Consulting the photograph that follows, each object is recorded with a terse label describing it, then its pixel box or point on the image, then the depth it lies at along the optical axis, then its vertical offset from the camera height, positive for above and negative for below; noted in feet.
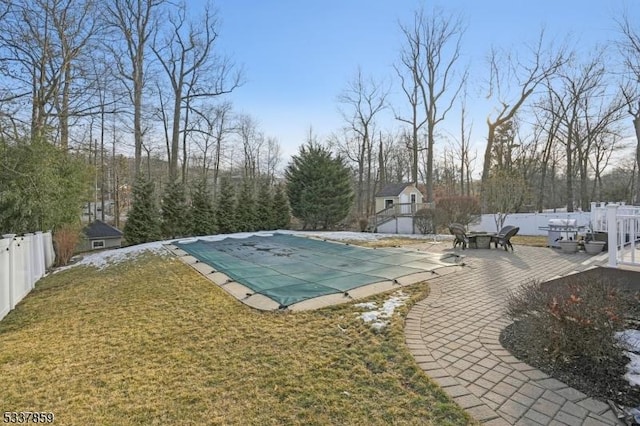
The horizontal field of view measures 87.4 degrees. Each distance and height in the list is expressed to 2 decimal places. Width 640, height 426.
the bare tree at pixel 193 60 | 63.31 +29.51
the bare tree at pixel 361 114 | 86.68 +26.11
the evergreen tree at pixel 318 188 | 62.23 +4.20
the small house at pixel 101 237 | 47.95 -3.91
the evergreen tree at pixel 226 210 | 54.34 +0.00
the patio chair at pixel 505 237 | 32.72 -2.72
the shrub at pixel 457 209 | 49.88 +0.16
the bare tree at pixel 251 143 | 96.64 +19.76
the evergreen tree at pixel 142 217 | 45.62 -0.96
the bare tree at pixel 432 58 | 68.69 +32.21
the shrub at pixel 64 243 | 31.68 -3.19
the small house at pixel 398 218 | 57.82 -1.51
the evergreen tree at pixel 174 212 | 49.29 -0.30
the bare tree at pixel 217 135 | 80.95 +18.44
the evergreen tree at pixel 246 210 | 56.13 +0.00
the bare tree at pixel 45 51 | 34.09 +17.55
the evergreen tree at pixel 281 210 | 60.80 +0.00
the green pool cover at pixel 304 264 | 18.37 -4.09
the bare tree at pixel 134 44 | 55.62 +28.90
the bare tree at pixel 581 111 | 67.97 +21.05
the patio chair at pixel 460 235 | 34.55 -2.57
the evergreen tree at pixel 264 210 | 58.65 +0.00
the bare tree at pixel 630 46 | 50.39 +25.28
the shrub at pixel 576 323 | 9.00 -3.20
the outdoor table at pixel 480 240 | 34.76 -3.12
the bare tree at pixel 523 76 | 62.90 +25.49
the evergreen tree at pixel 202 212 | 51.42 -0.32
